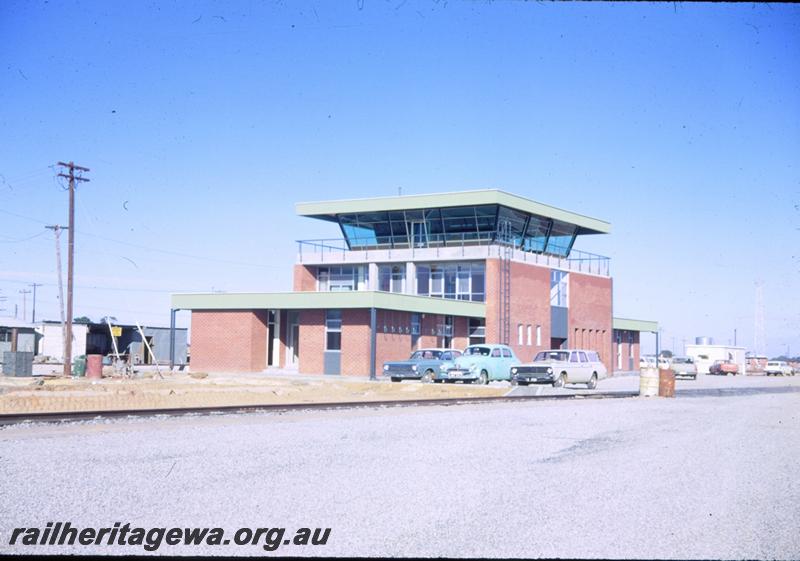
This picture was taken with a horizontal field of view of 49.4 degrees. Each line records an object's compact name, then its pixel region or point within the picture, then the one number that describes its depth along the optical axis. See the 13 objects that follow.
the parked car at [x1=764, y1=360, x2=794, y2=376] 86.34
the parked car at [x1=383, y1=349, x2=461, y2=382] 37.62
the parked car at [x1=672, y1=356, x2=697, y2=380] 61.28
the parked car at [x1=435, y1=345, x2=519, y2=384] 37.09
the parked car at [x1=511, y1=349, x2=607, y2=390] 36.66
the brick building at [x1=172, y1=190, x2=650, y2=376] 45.03
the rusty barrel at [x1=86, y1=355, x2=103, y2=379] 39.28
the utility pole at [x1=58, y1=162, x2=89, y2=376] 45.41
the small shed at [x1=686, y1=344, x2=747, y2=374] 86.00
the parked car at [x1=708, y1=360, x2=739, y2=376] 79.06
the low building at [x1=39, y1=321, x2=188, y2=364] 66.00
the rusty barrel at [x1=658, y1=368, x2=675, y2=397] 31.91
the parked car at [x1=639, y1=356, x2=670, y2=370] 77.09
